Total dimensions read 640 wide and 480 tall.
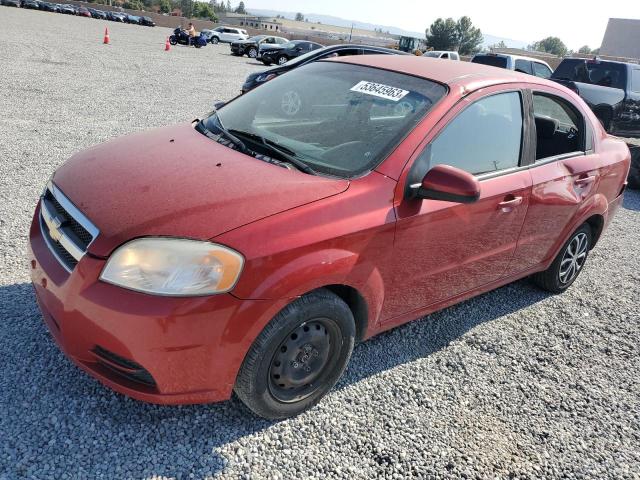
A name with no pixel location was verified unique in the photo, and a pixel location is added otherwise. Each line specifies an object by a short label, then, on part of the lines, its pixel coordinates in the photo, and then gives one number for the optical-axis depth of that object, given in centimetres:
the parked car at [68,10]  5269
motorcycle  3138
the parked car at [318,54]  943
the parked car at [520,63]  1348
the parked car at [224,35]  3950
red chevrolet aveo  217
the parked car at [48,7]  5284
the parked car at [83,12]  5373
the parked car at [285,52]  2556
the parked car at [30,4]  5069
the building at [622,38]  7562
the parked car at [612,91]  1059
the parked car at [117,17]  5544
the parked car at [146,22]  5588
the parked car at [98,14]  5544
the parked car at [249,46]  2906
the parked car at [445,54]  2288
